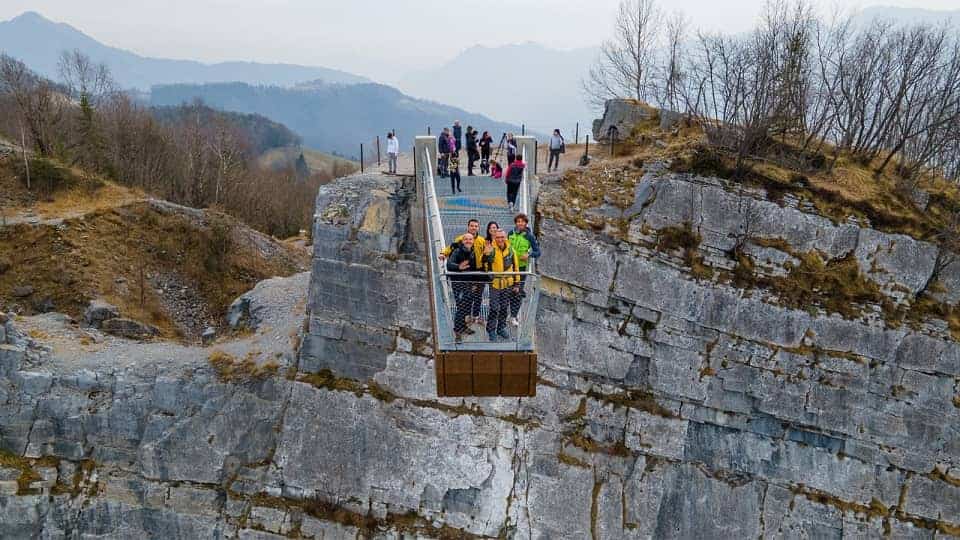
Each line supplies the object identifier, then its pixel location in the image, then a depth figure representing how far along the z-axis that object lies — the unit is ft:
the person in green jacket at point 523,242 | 34.65
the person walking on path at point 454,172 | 56.90
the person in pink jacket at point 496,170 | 60.70
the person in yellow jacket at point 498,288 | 32.35
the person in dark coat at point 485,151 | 62.54
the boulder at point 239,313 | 71.05
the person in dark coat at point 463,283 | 32.63
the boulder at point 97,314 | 66.74
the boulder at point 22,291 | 67.92
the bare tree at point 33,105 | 95.09
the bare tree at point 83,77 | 130.41
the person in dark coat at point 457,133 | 60.75
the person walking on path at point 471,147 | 60.80
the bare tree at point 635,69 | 82.69
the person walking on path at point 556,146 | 64.59
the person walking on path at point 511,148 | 58.90
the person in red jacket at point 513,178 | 51.72
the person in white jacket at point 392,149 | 63.89
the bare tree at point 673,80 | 72.23
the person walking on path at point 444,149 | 58.34
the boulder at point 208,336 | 70.74
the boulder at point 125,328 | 66.39
